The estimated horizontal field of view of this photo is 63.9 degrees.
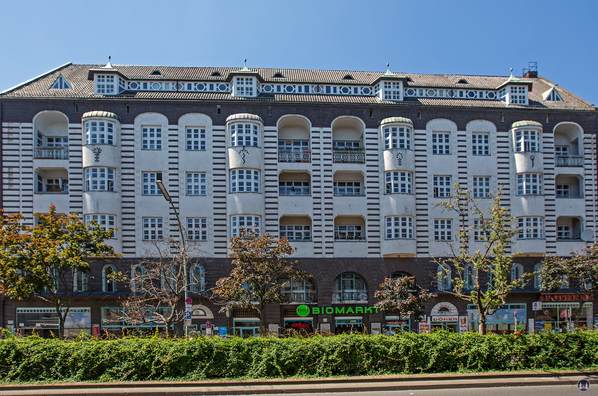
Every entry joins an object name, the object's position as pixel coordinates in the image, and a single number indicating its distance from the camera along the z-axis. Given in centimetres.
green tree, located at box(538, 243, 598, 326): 3181
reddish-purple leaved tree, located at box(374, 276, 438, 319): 3075
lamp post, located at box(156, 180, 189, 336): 2099
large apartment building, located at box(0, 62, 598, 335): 3553
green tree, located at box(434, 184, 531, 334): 2080
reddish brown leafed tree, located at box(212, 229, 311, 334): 2691
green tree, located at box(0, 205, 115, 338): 2578
